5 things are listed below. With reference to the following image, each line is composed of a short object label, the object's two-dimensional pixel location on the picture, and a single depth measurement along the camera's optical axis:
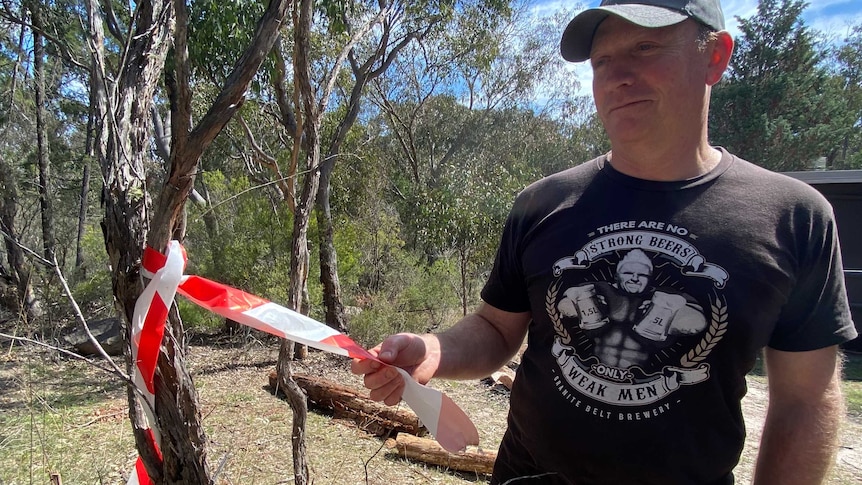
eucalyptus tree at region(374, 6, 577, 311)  8.64
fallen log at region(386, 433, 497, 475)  4.10
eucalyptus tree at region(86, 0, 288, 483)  1.31
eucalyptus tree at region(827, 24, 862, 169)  19.22
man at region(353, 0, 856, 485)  1.18
